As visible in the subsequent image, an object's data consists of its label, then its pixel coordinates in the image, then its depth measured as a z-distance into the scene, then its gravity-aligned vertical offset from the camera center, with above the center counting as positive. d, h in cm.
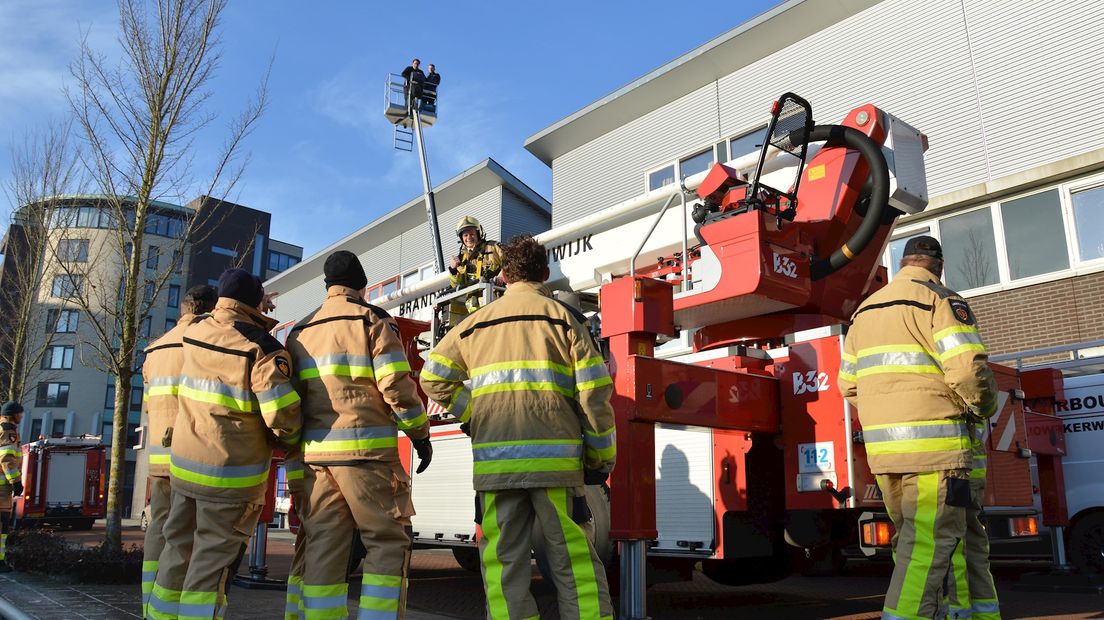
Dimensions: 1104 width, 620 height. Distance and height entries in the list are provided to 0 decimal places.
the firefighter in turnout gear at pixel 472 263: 671 +176
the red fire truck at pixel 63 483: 2273 +6
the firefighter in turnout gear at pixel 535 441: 338 +17
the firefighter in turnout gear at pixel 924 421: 368 +27
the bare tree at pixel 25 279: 1384 +393
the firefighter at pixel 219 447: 388 +18
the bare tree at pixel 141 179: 851 +311
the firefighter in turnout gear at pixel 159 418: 472 +37
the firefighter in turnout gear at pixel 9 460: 902 +27
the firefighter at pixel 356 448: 370 +16
